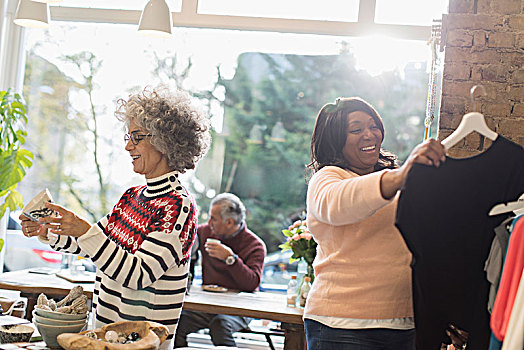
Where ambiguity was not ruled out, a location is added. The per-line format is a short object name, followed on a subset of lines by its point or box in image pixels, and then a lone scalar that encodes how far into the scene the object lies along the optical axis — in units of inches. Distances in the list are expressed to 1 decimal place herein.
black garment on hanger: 64.7
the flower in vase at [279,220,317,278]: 140.1
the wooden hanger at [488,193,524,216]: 65.9
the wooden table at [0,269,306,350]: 130.6
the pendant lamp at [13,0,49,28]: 129.7
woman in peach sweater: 70.9
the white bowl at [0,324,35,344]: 76.7
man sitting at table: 154.7
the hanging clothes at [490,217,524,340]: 60.5
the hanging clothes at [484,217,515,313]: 66.7
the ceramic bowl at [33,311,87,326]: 74.3
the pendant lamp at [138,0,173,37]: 126.1
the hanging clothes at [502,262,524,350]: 57.2
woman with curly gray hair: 76.9
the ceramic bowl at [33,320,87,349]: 74.1
